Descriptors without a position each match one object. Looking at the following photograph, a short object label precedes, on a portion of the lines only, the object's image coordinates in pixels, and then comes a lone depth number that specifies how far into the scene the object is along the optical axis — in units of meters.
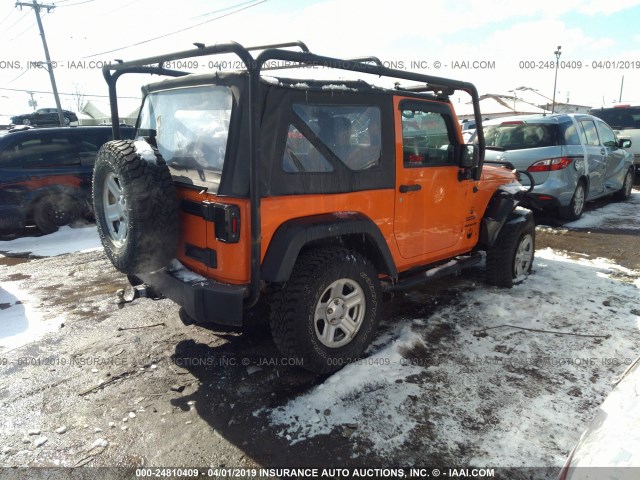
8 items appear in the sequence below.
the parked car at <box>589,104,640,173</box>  11.73
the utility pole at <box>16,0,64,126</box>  21.09
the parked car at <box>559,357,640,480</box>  1.45
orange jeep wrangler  2.67
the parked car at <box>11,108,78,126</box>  18.86
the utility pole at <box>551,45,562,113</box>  36.06
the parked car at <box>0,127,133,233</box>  7.13
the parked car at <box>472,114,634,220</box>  7.05
